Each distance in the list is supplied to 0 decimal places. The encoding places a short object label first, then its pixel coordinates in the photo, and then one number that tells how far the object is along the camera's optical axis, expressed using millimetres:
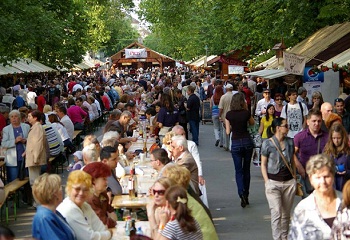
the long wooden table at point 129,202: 9914
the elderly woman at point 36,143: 13570
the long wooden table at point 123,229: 8337
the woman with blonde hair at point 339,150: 9539
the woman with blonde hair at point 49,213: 6723
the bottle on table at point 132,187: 10345
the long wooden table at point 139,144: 15752
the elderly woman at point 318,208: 6766
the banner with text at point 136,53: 97000
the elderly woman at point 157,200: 7520
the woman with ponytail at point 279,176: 10133
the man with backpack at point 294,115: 15728
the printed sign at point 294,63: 19656
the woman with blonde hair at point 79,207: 7242
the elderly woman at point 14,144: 14244
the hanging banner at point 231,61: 38291
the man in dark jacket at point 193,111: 22141
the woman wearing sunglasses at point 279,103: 17578
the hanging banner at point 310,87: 21500
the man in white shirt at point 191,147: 11881
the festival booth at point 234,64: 38184
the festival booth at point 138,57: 97312
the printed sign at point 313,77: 21147
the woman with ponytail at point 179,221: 6629
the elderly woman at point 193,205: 7309
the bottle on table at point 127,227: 8428
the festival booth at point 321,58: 19953
